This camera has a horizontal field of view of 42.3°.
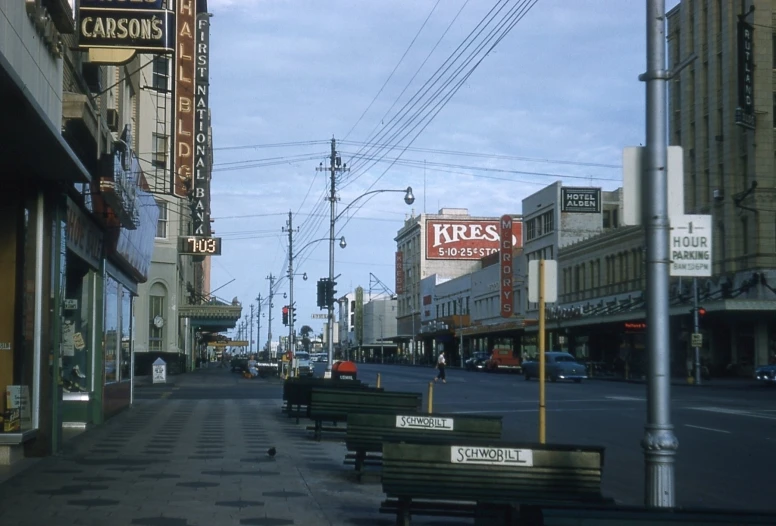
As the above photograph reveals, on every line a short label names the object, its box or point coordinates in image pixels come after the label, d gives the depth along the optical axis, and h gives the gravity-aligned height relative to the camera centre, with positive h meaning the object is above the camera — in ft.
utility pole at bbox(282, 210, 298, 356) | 189.37 +9.57
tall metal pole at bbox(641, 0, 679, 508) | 24.93 +1.14
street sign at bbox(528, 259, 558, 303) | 42.27 +1.61
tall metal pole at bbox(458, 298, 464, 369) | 315.17 +0.05
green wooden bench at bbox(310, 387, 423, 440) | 54.90 -4.77
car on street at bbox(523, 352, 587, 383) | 163.84 -8.08
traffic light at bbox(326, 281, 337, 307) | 121.39 +3.15
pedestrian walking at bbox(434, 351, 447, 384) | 165.12 -8.01
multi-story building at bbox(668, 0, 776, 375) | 162.91 +27.00
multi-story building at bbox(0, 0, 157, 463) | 38.73 +5.08
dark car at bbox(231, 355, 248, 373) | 241.00 -11.54
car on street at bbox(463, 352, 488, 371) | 262.28 -11.62
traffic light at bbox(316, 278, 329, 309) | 120.88 +3.32
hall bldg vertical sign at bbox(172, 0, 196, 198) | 114.21 +25.84
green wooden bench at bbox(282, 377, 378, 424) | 74.02 -5.41
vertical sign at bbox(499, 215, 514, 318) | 283.38 +11.88
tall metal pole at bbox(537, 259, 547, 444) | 39.09 -1.40
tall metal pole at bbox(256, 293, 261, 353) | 444.55 -0.02
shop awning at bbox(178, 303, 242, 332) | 188.46 +1.04
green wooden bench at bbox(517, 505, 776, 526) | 18.54 -3.73
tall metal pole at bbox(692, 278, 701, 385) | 148.77 -1.93
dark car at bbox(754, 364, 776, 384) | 143.72 -7.90
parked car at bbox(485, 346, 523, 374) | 240.53 -10.21
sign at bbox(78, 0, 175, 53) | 48.52 +14.35
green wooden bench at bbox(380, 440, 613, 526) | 27.89 -4.35
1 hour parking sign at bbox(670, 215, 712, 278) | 25.75 +1.90
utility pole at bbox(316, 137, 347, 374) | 131.03 +14.48
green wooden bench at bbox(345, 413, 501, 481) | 37.88 -4.32
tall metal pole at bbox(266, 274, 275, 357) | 337.80 +8.57
